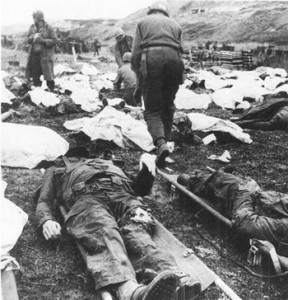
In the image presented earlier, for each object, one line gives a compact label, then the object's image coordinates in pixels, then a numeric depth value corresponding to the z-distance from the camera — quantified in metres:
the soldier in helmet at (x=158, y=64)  4.97
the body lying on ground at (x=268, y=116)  7.04
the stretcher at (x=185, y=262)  2.57
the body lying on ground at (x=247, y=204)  2.85
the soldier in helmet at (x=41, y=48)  9.27
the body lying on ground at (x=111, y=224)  2.35
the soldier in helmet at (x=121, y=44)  10.58
